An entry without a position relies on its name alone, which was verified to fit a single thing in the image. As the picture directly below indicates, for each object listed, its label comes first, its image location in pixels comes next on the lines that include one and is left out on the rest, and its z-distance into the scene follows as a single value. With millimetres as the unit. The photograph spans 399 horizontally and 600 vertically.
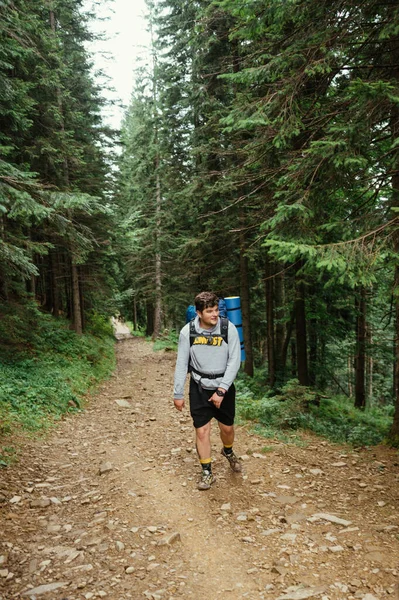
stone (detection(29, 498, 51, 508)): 4707
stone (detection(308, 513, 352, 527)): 4059
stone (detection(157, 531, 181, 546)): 3791
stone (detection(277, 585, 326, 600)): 2967
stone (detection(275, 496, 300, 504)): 4617
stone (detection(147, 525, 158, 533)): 4035
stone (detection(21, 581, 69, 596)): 3137
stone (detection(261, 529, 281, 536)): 3933
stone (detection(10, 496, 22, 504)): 4729
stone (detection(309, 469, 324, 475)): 5488
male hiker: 4699
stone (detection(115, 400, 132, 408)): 9912
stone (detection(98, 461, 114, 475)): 5660
